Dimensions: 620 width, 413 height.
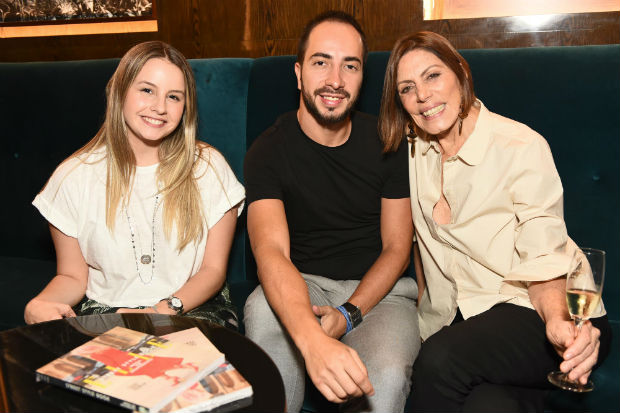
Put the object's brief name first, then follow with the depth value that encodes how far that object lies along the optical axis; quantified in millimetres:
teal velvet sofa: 1840
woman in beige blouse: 1415
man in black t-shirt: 1724
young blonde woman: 1761
